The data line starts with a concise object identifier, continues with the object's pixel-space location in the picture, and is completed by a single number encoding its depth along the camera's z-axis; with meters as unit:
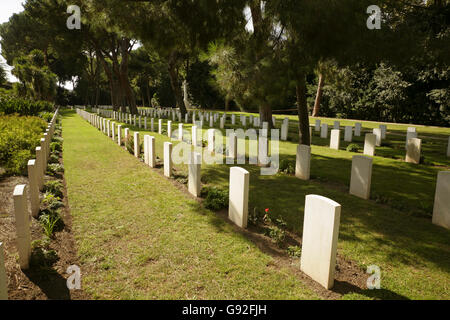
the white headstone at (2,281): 2.73
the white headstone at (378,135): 12.69
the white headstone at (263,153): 9.18
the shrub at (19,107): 18.11
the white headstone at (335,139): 12.30
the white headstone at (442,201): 5.00
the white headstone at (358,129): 15.51
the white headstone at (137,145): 10.55
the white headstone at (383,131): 14.26
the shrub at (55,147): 11.04
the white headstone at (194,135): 12.48
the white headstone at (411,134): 11.56
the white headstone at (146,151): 9.55
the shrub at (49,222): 4.47
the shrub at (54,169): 8.16
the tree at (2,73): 31.66
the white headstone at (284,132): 14.91
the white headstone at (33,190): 5.10
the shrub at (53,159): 9.56
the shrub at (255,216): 5.14
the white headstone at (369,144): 10.97
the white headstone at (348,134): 14.04
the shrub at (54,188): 6.27
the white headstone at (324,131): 15.56
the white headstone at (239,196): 4.86
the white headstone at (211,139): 11.19
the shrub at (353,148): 11.91
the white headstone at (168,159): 7.80
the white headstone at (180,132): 14.20
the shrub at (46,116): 20.32
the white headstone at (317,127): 17.74
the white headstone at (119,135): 13.20
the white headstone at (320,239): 3.33
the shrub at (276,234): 4.49
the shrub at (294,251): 4.15
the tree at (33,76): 33.00
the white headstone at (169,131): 15.38
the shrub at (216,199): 5.80
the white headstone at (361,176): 6.37
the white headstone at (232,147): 9.72
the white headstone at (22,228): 3.62
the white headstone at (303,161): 7.73
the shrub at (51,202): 5.55
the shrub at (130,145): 11.38
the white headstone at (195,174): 6.28
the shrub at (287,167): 8.46
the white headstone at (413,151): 9.84
